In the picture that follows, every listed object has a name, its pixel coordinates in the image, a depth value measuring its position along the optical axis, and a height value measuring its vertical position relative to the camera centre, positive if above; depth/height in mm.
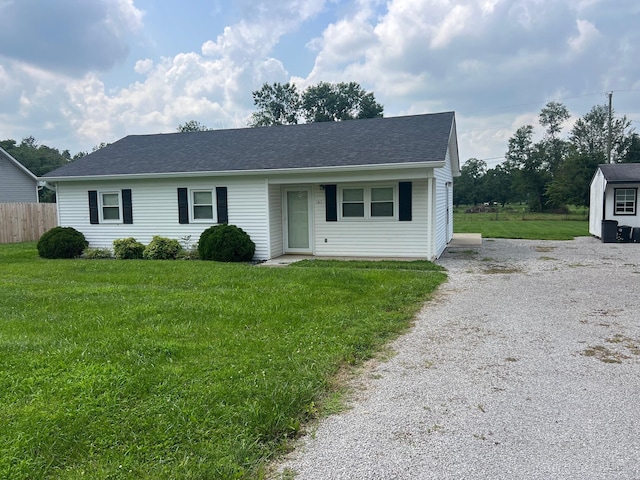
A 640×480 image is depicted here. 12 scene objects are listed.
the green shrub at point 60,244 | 13930 -889
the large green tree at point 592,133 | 42156 +6406
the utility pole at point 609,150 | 31297 +3508
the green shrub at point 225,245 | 12695 -916
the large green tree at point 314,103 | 39844 +8989
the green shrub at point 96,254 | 14305 -1223
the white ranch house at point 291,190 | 12594 +596
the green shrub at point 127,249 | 13969 -1067
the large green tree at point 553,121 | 44234 +8050
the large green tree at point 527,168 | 40375 +3240
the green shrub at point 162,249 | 13680 -1072
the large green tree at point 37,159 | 40031 +5250
